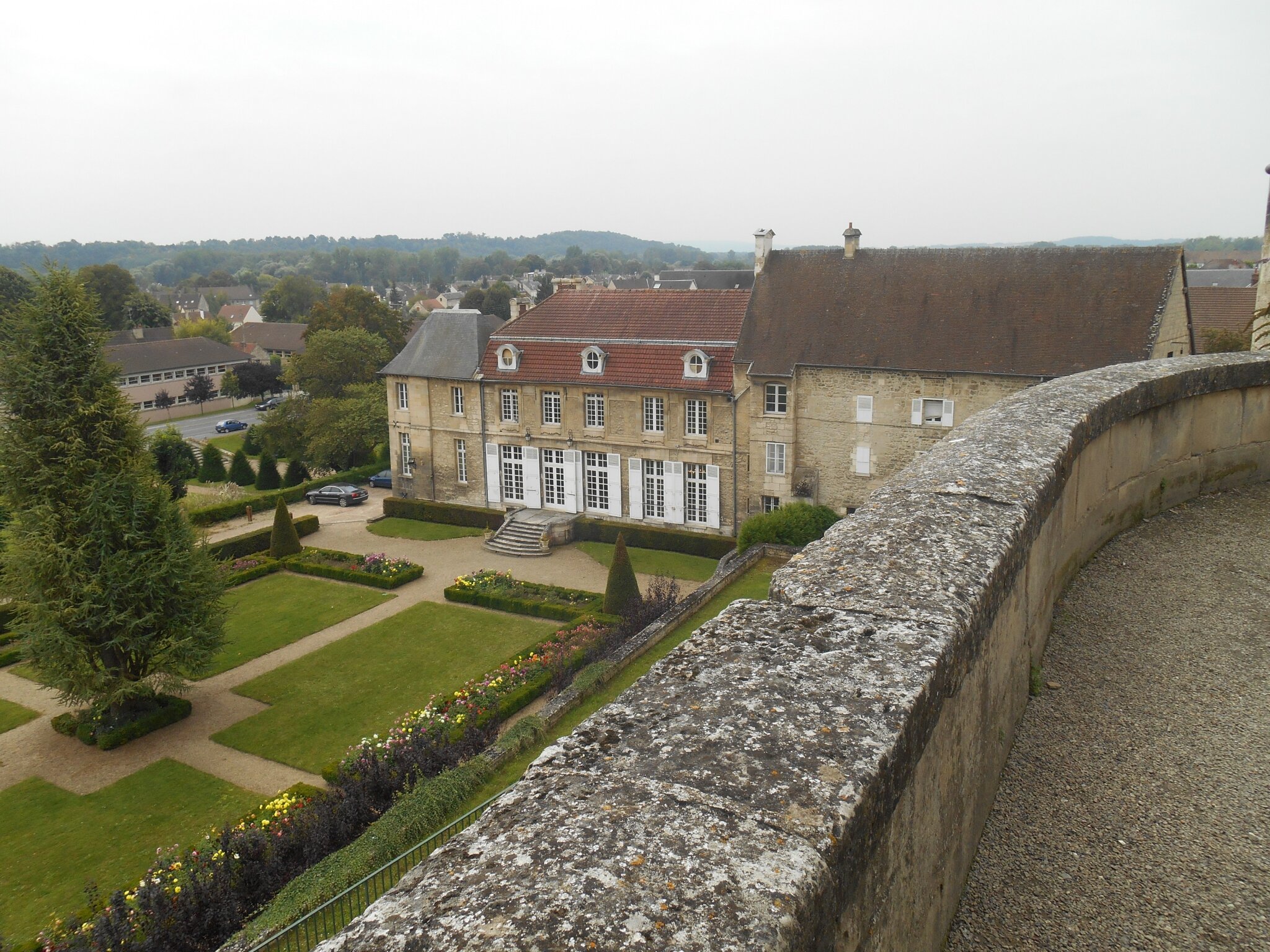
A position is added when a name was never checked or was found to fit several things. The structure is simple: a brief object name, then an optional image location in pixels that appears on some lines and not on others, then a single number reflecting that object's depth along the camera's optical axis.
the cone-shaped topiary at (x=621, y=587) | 22.80
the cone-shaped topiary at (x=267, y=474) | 40.61
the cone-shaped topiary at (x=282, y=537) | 29.03
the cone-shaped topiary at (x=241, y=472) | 43.16
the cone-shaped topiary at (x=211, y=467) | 43.06
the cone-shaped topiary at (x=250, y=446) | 48.21
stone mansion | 25.30
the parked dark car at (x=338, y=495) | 37.31
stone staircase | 29.81
